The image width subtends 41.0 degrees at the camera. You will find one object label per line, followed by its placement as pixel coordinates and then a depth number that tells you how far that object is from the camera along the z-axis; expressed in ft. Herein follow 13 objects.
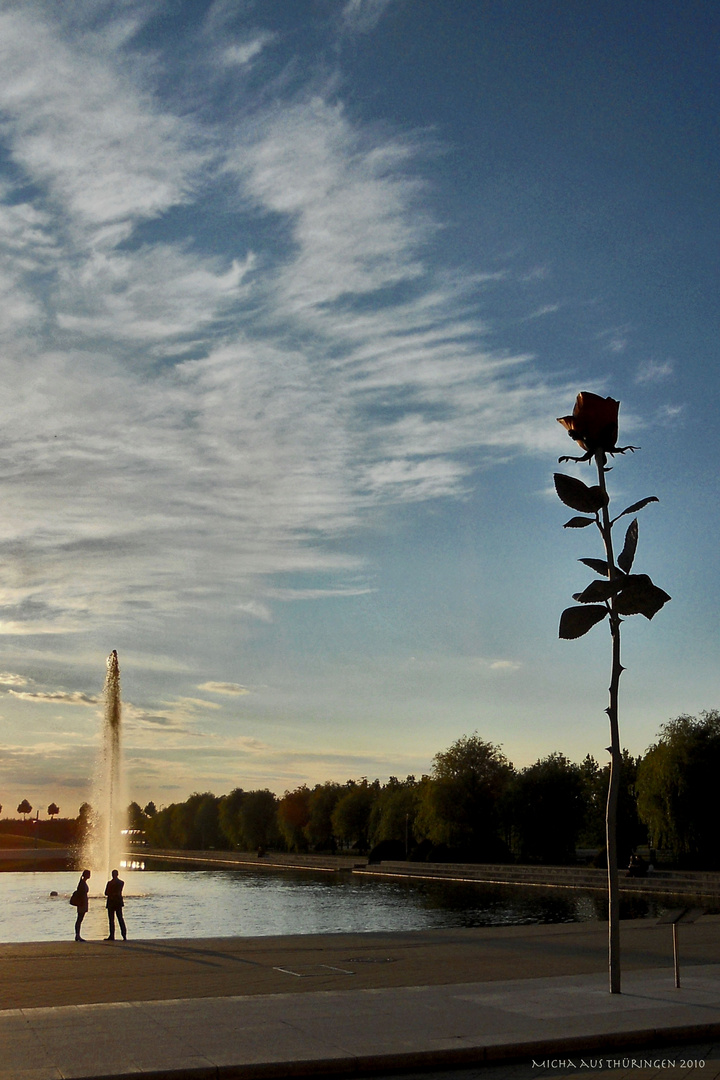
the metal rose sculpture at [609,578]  49.55
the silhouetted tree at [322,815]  419.95
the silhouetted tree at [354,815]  392.68
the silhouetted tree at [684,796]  210.79
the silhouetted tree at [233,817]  499.10
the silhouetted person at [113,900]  88.28
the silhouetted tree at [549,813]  281.13
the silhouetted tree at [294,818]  437.58
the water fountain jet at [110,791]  213.87
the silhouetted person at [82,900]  87.38
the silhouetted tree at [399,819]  337.52
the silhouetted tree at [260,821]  481.46
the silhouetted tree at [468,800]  287.28
